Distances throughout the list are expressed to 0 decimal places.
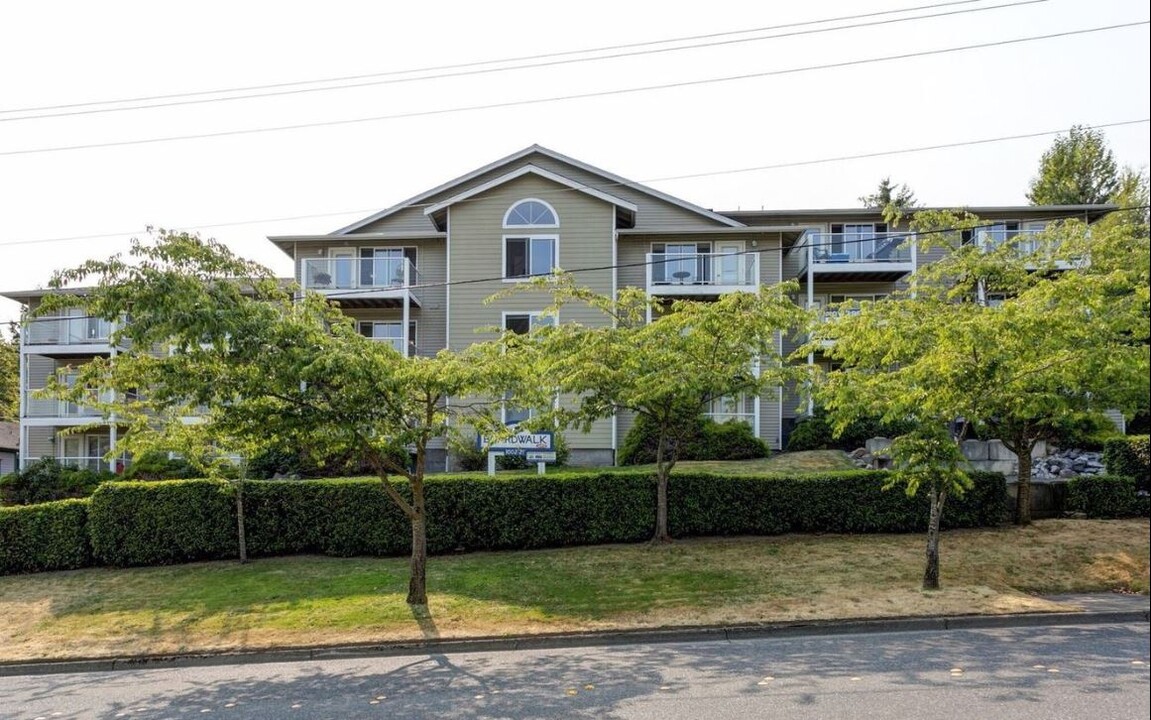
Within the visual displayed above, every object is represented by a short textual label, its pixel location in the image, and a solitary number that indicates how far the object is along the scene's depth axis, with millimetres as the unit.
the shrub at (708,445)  23297
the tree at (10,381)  43641
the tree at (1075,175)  39156
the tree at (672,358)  13742
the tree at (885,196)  50553
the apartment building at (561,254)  25688
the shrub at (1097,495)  14828
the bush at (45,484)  24422
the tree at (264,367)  9125
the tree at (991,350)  10475
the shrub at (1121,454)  12273
